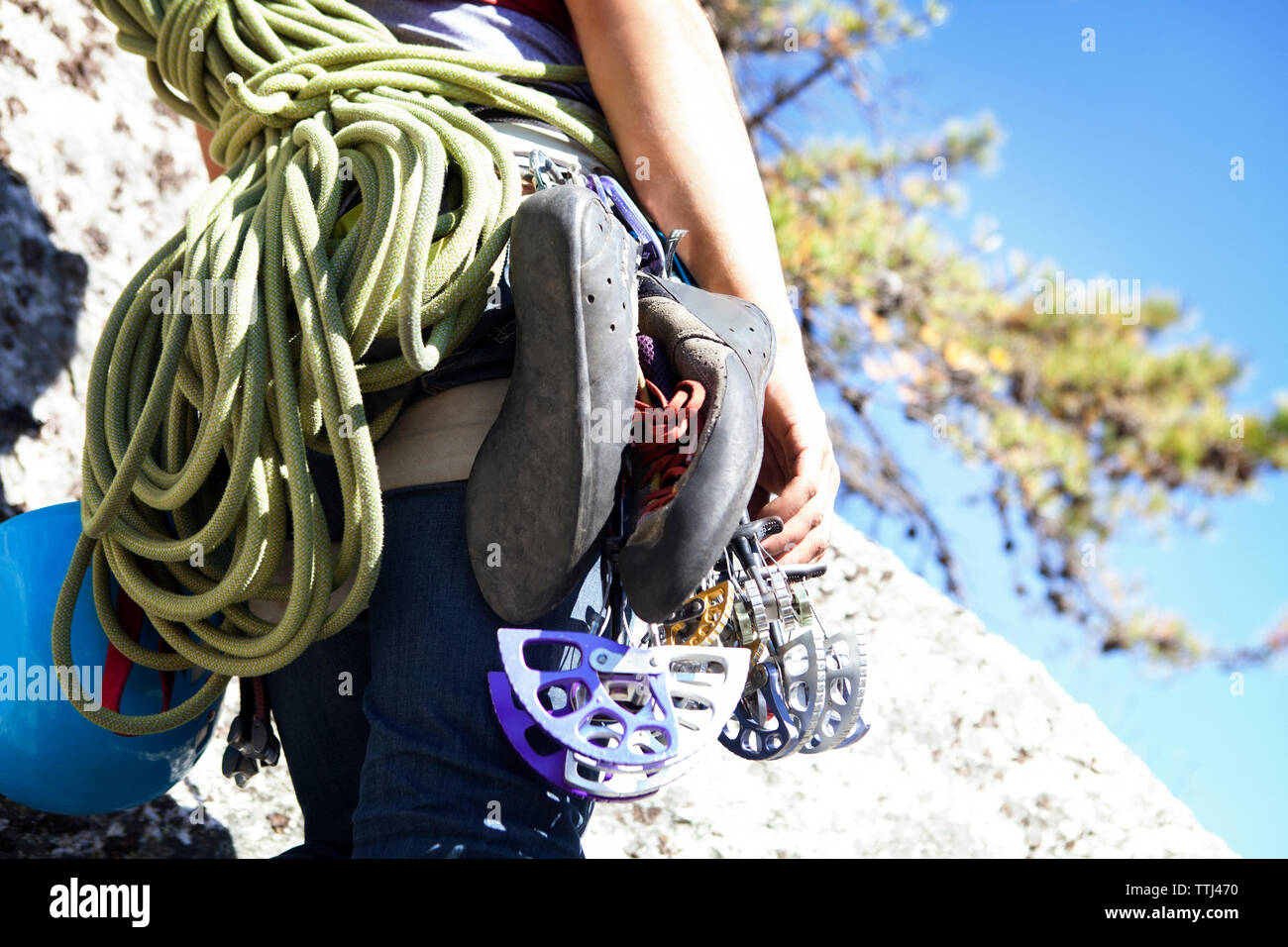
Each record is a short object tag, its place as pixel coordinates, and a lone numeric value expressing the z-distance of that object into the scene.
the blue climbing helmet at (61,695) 1.21
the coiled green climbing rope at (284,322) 0.98
